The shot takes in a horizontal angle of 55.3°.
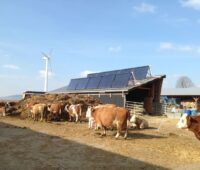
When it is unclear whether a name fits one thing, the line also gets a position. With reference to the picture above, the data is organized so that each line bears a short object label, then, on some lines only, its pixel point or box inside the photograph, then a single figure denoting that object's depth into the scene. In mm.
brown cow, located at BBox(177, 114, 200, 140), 7112
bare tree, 50218
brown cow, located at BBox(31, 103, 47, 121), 12674
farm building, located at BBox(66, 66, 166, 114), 17493
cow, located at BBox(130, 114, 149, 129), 10831
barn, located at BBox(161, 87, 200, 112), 23401
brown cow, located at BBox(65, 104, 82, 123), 12769
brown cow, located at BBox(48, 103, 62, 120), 12937
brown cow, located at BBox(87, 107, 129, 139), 8460
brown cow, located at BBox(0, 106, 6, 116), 14833
